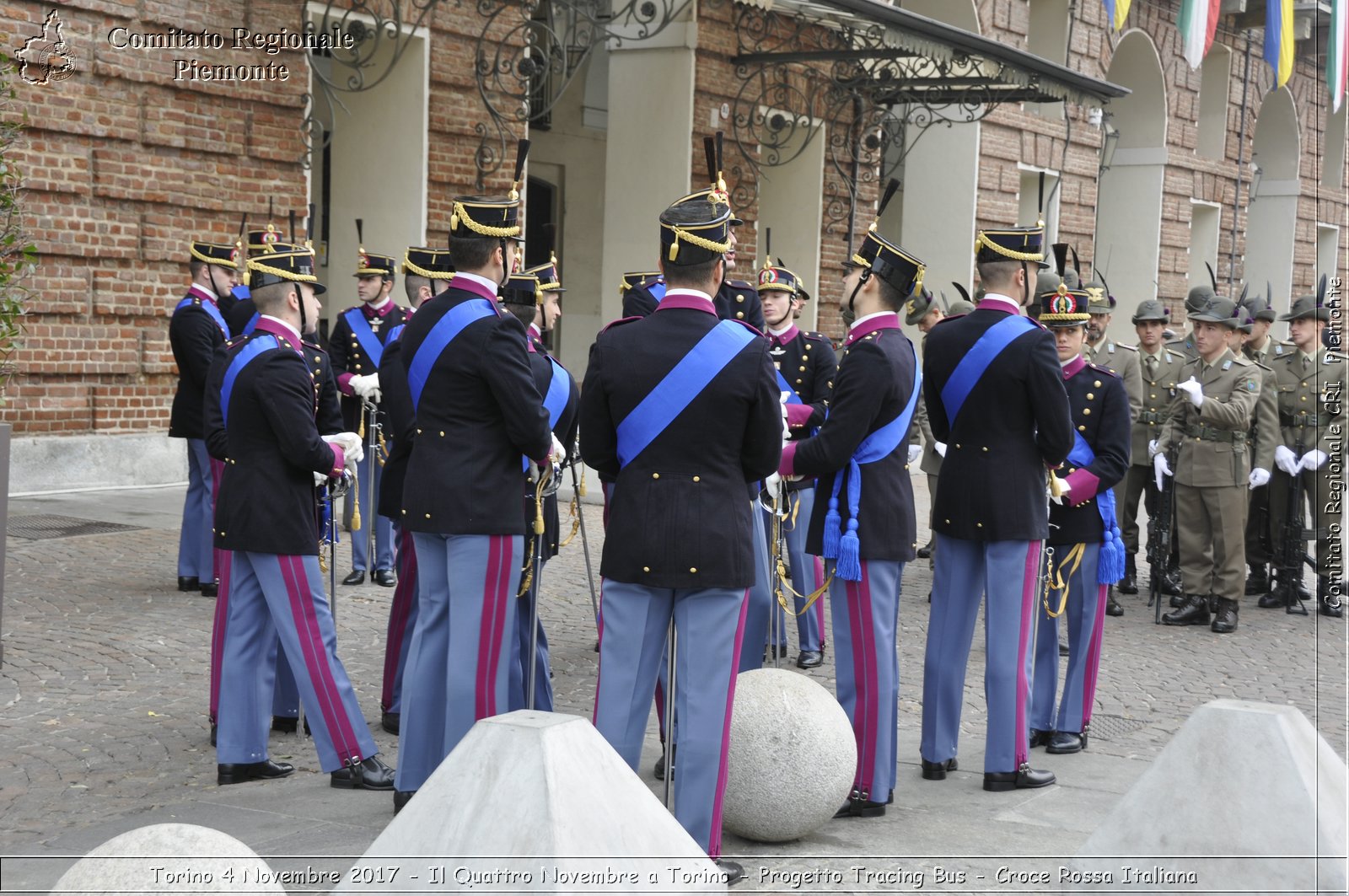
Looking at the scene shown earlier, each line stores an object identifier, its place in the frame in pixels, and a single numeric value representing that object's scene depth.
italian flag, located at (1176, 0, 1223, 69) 38.16
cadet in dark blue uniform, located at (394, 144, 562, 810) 10.02
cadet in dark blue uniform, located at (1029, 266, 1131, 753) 12.96
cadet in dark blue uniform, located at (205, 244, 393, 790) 10.73
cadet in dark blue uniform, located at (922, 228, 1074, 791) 11.18
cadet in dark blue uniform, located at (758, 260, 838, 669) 16.50
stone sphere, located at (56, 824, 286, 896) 5.94
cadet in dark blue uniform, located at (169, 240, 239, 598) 17.41
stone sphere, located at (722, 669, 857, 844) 9.59
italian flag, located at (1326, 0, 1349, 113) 31.37
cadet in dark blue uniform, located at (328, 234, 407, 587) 18.77
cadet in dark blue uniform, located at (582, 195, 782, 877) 8.96
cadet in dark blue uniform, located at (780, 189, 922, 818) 10.70
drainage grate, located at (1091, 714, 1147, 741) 13.56
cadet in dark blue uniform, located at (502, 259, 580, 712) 11.20
